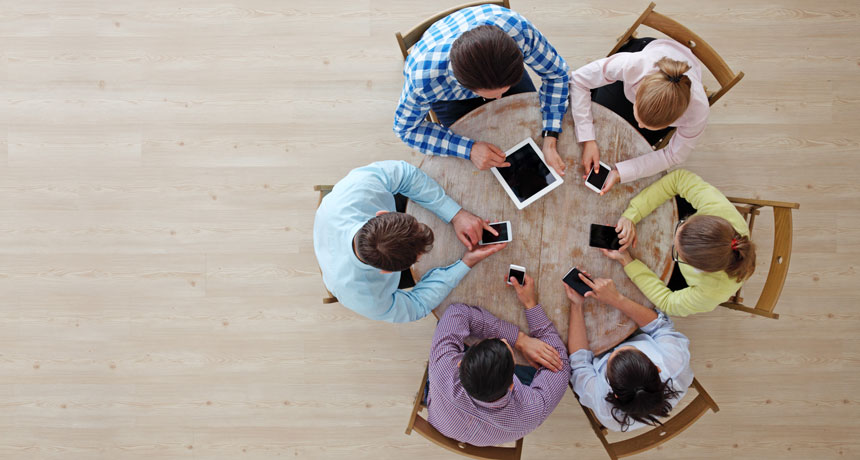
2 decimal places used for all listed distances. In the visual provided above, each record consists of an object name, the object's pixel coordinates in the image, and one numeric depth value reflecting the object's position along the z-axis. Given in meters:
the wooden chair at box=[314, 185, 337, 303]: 2.07
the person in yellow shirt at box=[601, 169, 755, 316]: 1.76
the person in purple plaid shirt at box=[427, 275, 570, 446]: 1.82
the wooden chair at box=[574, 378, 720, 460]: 1.88
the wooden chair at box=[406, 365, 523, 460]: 1.89
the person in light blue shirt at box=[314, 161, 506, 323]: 1.63
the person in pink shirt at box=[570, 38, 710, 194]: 1.87
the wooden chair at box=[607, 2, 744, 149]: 1.93
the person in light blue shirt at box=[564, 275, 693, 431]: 1.78
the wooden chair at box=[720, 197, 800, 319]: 1.86
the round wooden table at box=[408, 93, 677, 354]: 1.93
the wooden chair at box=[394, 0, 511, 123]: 1.89
